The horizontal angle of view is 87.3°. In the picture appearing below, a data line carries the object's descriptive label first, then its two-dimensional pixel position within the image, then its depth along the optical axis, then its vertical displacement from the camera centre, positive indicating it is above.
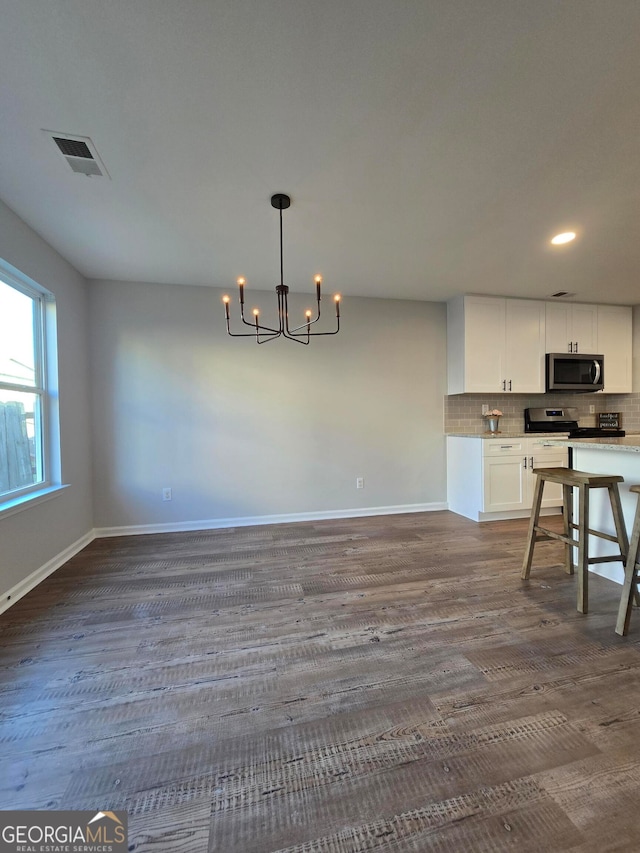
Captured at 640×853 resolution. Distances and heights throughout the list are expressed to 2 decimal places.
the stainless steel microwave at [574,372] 4.13 +0.58
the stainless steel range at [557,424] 4.39 -0.06
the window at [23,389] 2.38 +0.30
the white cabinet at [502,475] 3.77 -0.62
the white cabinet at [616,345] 4.31 +0.94
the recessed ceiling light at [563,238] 2.56 +1.41
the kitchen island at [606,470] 2.29 -0.38
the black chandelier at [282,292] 2.09 +0.89
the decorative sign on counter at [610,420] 4.62 -0.03
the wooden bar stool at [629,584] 1.83 -0.92
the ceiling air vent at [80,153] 1.66 +1.43
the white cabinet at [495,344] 3.94 +0.91
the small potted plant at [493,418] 4.25 +0.03
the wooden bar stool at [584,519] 2.05 -0.65
